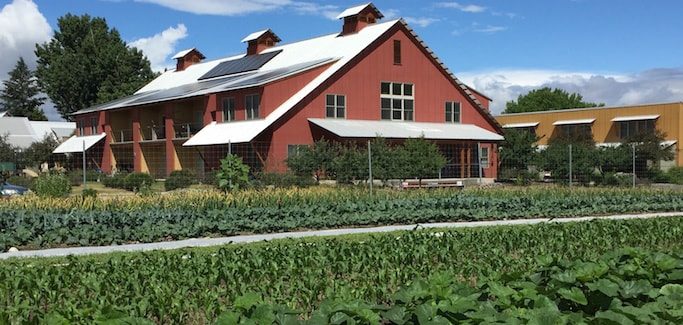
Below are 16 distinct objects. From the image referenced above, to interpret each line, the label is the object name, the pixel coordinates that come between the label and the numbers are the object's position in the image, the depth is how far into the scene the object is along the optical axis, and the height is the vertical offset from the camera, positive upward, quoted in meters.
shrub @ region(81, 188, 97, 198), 18.51 -0.84
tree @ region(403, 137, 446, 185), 30.20 -0.11
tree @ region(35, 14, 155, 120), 77.50 +10.46
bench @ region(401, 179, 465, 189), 27.52 -1.20
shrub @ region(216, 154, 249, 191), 20.34 -0.46
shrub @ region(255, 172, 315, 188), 23.31 -0.75
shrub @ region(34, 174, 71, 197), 18.98 -0.67
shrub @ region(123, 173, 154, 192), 31.31 -0.87
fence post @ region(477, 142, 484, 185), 42.96 +0.23
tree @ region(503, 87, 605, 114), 98.25 +7.16
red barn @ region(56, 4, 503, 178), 37.62 +3.08
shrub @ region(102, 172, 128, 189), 33.32 -1.00
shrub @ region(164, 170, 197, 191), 27.72 -0.90
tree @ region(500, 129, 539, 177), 44.92 +0.30
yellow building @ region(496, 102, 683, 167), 48.28 +2.22
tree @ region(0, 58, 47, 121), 109.12 +10.79
